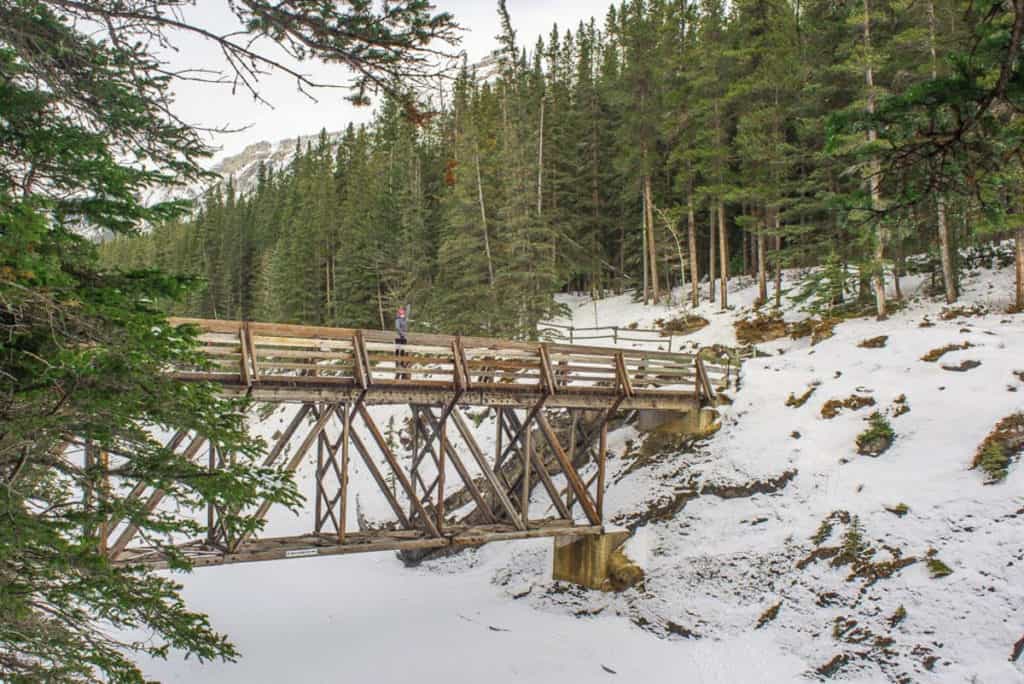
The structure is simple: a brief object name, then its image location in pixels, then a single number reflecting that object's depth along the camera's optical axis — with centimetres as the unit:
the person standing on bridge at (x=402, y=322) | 1593
